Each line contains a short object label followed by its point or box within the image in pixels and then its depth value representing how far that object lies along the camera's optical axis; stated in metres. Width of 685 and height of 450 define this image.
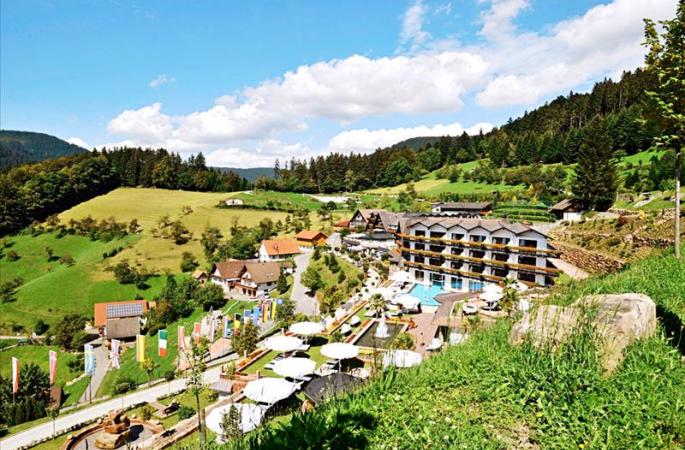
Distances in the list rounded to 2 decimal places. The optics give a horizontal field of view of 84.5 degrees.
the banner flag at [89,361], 31.34
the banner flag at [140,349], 32.78
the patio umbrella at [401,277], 37.14
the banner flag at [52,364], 30.19
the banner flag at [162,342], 32.67
